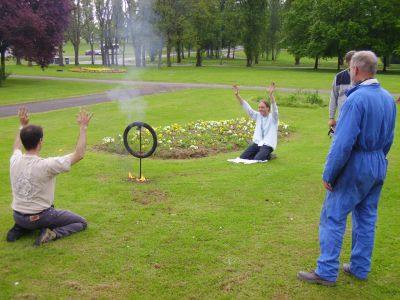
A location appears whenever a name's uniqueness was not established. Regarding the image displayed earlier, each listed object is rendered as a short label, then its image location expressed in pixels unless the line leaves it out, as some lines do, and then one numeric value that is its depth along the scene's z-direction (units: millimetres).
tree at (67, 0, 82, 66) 34441
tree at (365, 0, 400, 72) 44562
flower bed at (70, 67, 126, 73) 34594
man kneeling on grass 5121
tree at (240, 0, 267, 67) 54094
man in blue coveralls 4254
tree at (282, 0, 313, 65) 51072
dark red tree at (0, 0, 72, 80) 28109
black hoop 7910
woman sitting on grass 9820
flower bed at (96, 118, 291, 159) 10742
